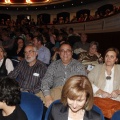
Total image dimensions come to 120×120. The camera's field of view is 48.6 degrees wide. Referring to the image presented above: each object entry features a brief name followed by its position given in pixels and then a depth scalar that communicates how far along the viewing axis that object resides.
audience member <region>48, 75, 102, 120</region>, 0.90
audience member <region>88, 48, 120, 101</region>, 1.57
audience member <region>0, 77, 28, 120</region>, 0.97
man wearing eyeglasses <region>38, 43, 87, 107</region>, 1.63
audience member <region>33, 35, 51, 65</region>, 2.48
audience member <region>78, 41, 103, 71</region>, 2.30
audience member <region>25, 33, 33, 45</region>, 3.52
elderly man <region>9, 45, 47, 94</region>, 1.72
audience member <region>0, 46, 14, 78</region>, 1.96
